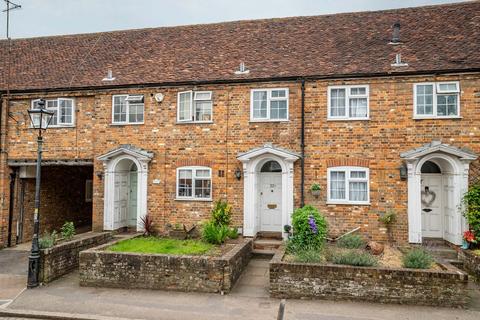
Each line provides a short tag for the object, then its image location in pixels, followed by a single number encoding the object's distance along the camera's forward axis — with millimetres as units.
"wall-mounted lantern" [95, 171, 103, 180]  13539
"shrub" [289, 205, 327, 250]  9742
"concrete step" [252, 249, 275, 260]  11156
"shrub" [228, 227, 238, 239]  11691
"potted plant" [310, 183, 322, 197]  11852
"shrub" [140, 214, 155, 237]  12750
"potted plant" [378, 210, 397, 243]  11352
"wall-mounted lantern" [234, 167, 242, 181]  12445
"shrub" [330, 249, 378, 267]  8125
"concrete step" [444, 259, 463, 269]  10016
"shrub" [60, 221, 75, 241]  10891
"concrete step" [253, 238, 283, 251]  11555
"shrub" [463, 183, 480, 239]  10391
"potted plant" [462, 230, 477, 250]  10289
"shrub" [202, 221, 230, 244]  10805
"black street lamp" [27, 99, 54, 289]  8836
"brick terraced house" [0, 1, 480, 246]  11477
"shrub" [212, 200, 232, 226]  12172
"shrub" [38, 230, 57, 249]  9641
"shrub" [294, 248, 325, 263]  8430
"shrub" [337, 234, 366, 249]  10391
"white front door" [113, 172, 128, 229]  13459
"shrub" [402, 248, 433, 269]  8031
